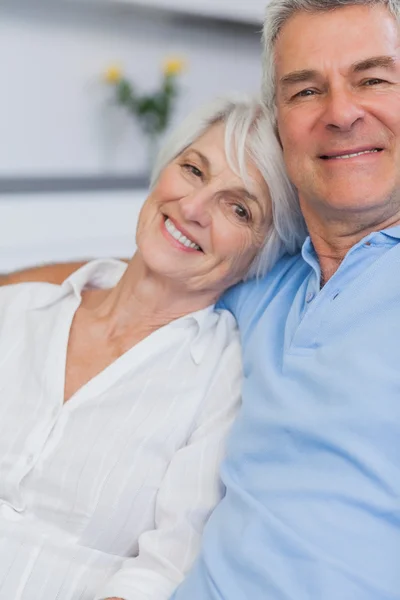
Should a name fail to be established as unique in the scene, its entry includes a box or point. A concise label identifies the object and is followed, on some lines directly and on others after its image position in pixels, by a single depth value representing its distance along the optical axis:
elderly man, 1.17
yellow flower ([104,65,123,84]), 3.74
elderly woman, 1.41
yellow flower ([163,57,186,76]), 3.92
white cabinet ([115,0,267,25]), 3.66
